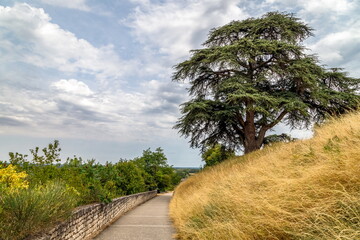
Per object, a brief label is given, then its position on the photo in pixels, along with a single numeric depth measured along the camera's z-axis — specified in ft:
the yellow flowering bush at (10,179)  14.60
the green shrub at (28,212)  12.57
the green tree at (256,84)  52.19
